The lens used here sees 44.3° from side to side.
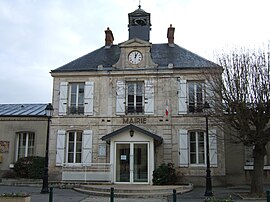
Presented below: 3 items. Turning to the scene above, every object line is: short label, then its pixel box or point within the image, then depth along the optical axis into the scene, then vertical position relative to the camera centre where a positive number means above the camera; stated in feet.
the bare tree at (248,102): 42.37 +6.56
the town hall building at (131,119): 57.67 +5.79
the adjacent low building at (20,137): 64.69 +2.56
